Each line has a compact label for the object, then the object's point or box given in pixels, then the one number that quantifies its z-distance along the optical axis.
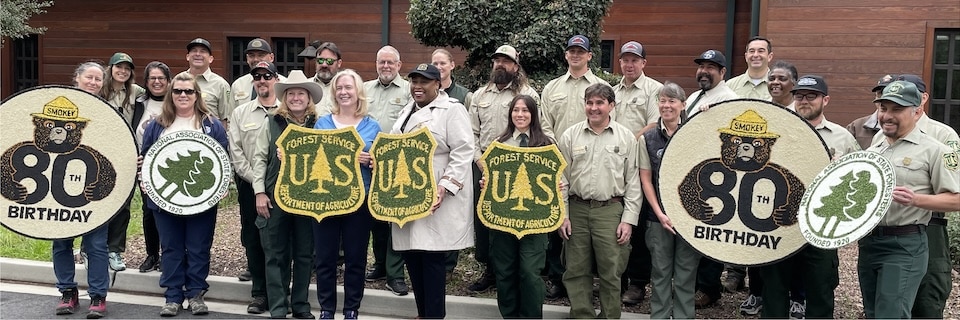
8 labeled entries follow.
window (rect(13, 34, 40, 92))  14.88
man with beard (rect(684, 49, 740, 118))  5.86
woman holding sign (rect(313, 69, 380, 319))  5.36
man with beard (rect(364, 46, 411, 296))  6.57
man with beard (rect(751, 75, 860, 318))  5.14
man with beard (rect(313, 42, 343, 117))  7.05
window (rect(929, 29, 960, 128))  10.55
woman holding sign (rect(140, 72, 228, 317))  5.68
